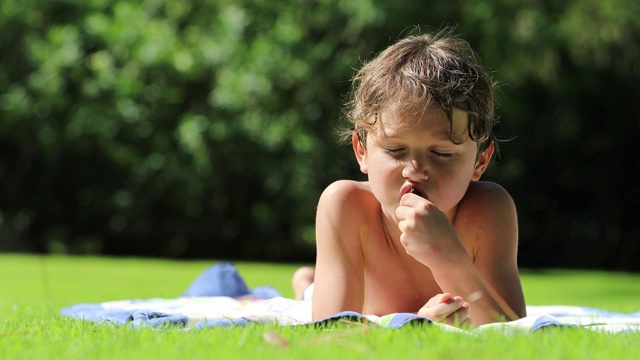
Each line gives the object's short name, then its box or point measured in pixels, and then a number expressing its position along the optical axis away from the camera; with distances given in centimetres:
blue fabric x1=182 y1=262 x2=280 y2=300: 895
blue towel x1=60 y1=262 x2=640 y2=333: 503
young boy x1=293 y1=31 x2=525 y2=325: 554
